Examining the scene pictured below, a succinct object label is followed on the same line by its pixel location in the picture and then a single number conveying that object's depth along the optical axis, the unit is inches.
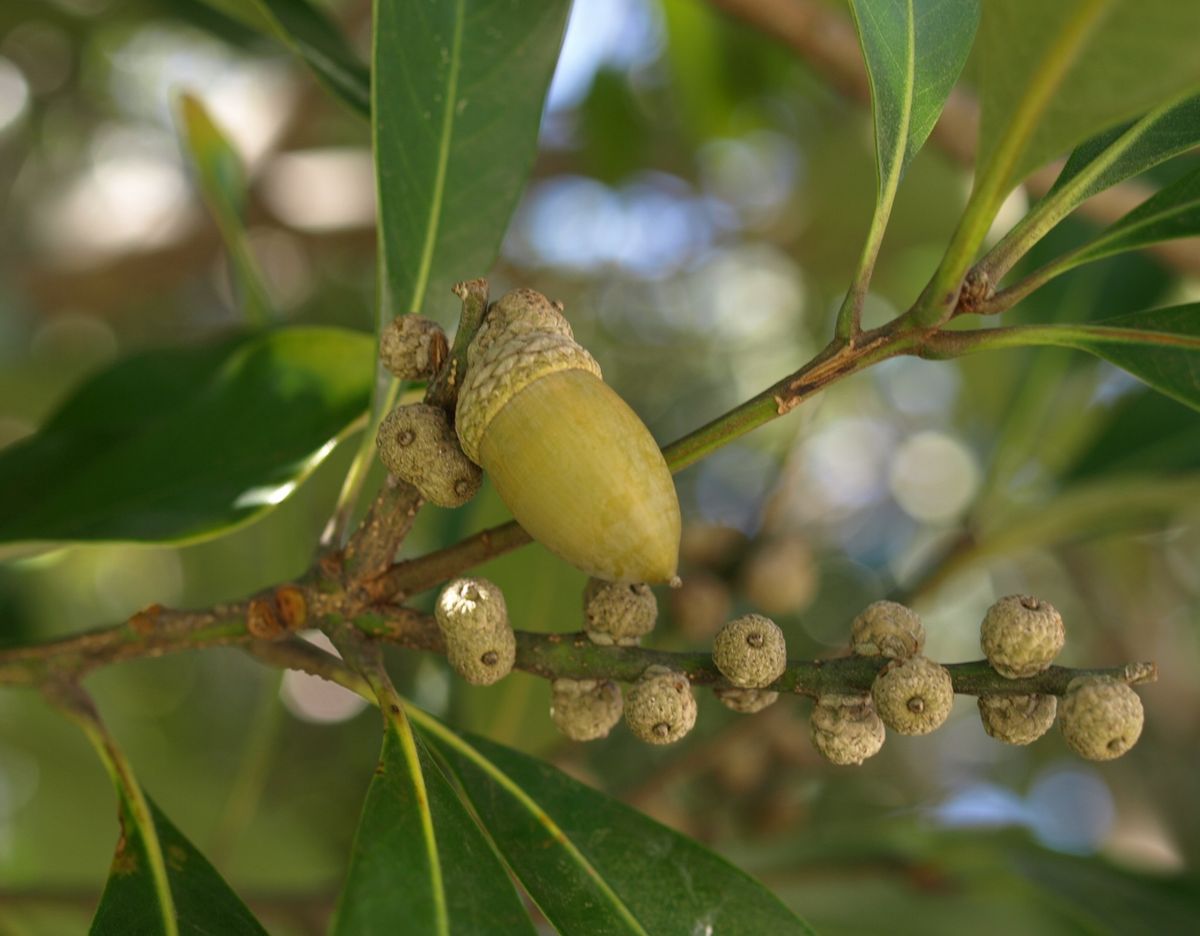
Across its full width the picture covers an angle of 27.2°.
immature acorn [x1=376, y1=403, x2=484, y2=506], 8.7
